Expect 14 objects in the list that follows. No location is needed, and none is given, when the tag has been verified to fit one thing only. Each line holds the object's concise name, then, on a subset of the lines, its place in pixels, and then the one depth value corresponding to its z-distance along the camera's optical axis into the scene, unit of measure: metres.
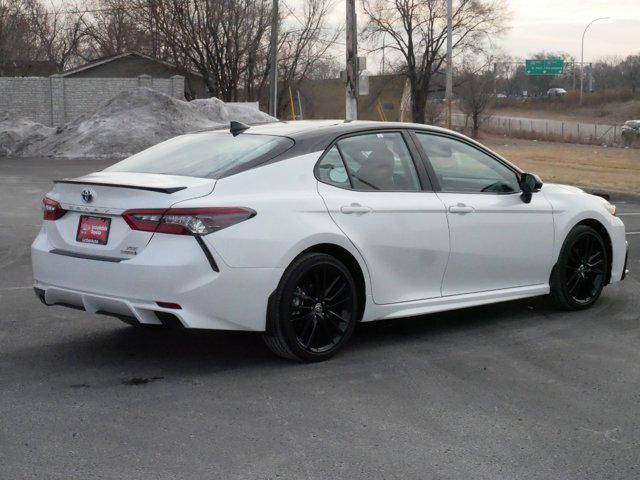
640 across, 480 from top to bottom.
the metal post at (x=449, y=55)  36.09
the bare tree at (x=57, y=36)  68.06
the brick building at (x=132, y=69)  52.88
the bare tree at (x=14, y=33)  62.31
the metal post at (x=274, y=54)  38.39
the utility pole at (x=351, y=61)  27.05
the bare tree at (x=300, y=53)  56.38
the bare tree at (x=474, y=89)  65.19
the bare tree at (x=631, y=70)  108.75
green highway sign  104.12
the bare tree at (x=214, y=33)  50.16
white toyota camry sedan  5.40
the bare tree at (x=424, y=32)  62.78
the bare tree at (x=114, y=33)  53.62
